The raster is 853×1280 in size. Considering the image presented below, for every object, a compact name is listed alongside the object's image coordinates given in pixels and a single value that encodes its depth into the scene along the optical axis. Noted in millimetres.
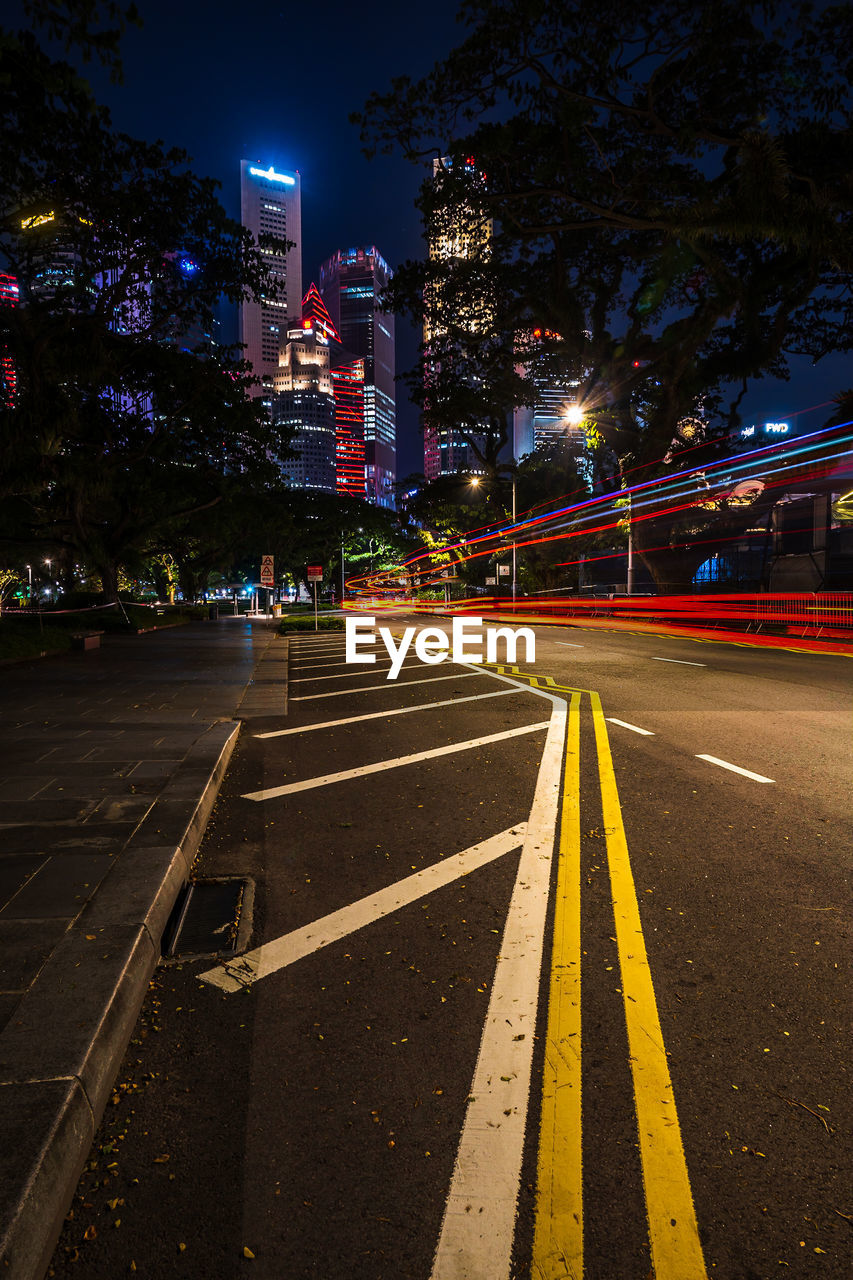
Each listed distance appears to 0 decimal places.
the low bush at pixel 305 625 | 29505
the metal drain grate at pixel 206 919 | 3463
